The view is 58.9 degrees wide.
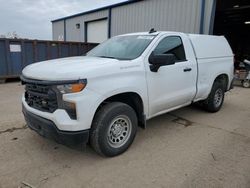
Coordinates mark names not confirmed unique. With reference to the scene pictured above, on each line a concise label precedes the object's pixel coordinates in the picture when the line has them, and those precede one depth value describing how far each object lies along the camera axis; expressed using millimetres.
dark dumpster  9523
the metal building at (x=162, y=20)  10234
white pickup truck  2830
